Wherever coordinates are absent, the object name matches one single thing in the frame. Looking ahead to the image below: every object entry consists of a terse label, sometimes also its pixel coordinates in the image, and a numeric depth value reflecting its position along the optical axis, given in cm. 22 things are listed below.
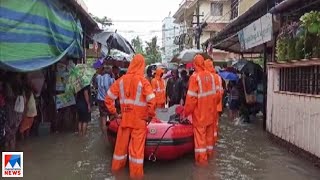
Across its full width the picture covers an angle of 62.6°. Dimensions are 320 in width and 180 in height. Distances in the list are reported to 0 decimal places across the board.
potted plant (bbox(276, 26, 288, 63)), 572
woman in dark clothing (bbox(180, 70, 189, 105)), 849
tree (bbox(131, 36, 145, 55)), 4597
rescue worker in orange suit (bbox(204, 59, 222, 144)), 511
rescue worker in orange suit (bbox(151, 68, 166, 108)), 843
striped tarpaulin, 388
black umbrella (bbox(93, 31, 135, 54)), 942
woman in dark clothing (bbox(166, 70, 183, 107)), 857
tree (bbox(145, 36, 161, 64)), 4551
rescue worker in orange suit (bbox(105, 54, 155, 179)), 426
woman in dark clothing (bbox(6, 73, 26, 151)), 515
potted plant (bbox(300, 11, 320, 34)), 467
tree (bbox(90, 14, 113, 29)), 3330
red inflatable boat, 463
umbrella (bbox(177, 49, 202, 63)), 1009
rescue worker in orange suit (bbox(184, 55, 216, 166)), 489
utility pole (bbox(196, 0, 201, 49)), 2231
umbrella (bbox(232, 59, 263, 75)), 885
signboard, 645
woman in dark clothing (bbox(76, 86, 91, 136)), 634
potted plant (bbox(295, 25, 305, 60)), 513
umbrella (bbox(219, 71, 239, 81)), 934
